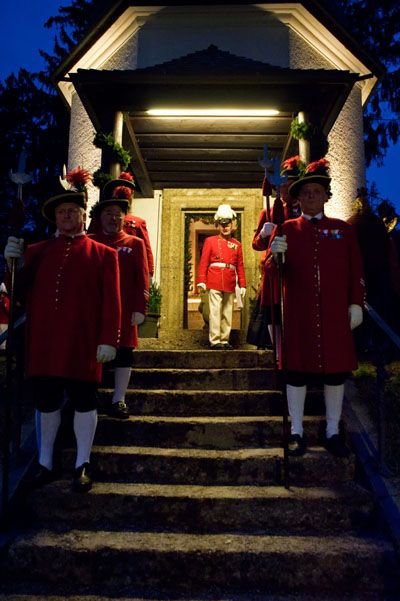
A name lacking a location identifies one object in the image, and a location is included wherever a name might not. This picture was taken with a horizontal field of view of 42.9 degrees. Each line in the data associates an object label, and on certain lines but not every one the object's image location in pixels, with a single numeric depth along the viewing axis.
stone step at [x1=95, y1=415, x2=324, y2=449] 4.22
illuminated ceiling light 7.05
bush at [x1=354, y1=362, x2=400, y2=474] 4.08
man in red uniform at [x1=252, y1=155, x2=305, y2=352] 4.61
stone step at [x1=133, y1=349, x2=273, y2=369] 5.52
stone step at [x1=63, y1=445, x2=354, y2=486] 3.75
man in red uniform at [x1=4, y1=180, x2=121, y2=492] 3.66
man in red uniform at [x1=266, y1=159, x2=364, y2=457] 3.94
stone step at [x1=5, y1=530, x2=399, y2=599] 3.00
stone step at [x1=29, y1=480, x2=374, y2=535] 3.40
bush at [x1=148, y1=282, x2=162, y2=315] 8.75
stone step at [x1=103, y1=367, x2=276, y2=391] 5.03
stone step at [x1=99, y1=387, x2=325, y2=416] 4.64
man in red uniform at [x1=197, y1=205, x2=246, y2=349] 7.55
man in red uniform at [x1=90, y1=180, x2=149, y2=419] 4.57
